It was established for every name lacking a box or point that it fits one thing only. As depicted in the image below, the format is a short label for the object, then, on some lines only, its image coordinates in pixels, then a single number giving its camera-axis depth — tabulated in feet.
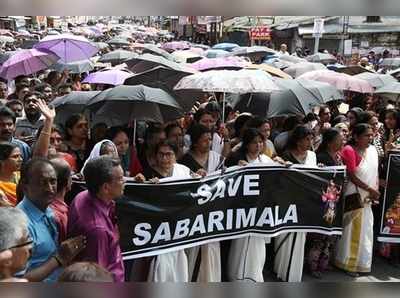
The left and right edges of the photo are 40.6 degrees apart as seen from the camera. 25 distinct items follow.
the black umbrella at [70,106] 17.42
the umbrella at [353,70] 34.83
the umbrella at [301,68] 31.96
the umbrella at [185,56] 37.65
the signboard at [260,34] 70.64
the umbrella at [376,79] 29.43
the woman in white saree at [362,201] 15.26
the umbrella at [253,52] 45.96
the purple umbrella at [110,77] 25.82
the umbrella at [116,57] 37.99
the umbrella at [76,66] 33.86
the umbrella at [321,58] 48.62
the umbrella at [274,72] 24.88
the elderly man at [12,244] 4.18
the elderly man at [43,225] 7.03
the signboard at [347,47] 65.87
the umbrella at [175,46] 62.90
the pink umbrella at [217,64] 27.35
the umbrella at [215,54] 41.68
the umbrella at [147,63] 24.82
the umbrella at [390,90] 25.11
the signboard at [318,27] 50.96
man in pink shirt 8.18
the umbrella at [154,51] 38.01
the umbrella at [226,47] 56.26
